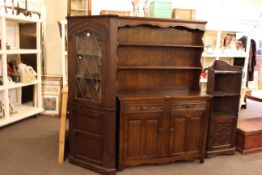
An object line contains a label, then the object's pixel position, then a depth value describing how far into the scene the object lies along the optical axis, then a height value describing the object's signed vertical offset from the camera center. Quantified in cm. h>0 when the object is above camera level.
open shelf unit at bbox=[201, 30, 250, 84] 534 +36
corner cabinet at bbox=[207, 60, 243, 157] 330 -58
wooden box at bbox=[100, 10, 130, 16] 476 +90
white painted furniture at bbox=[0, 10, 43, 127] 402 -33
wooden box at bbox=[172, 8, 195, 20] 505 +97
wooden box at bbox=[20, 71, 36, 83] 447 -35
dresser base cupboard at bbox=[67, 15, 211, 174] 279 -46
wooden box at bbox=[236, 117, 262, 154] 349 -102
